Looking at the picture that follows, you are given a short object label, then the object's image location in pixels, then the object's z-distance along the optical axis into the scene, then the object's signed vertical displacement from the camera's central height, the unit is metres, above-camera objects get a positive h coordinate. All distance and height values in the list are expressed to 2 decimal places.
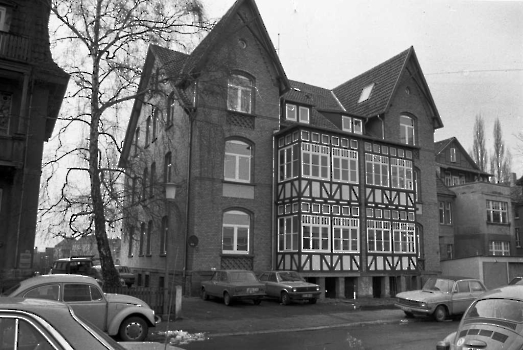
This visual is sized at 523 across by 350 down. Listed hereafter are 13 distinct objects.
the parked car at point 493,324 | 6.68 -0.94
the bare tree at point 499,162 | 52.31 +11.13
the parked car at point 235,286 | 19.41 -1.21
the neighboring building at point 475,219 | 39.69 +3.64
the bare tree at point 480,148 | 52.50 +12.83
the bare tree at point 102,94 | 16.52 +5.90
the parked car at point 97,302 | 9.98 -1.08
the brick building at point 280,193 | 24.88 +3.73
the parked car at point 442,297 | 16.62 -1.33
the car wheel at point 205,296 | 21.68 -1.79
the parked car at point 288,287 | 20.59 -1.29
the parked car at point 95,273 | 27.76 -1.05
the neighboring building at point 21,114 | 16.47 +5.24
